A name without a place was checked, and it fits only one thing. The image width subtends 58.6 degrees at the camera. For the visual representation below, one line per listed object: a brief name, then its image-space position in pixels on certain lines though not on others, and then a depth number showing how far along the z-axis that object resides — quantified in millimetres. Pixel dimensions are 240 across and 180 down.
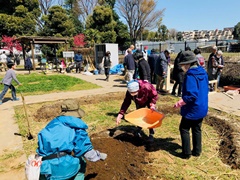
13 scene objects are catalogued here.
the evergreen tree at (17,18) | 28844
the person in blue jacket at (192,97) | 3343
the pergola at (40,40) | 18694
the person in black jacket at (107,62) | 12750
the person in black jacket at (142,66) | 7312
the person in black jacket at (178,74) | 8055
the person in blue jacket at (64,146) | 2123
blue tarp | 17041
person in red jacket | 3760
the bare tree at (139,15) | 31703
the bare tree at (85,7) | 42406
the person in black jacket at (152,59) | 10398
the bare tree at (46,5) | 41531
